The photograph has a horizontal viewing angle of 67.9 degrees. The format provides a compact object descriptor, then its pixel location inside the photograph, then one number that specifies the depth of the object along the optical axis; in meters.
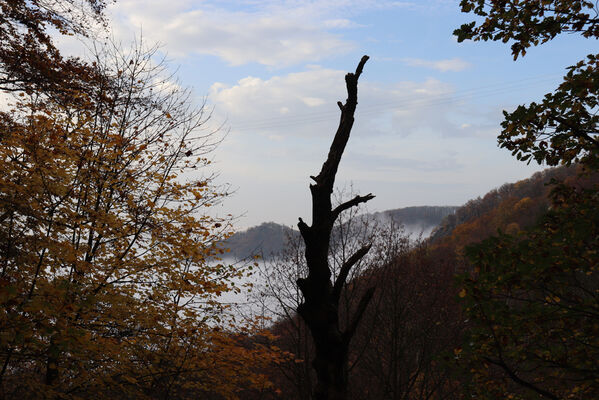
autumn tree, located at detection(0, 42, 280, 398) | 7.46
